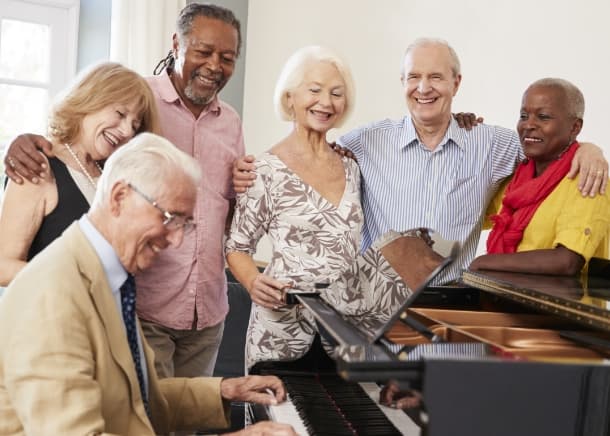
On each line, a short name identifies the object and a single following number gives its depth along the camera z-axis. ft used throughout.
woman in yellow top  7.36
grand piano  4.05
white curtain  16.17
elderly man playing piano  4.91
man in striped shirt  8.54
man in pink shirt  8.59
